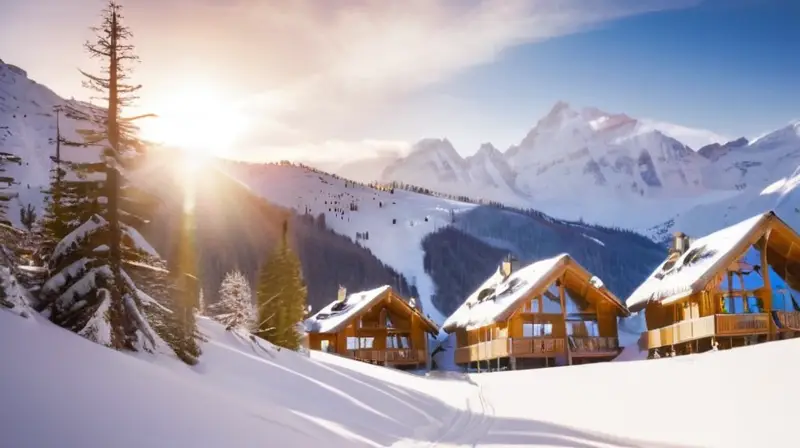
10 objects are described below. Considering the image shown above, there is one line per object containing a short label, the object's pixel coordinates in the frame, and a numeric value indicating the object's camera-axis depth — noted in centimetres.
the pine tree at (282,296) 3634
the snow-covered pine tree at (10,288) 1128
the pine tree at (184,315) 1653
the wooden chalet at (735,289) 3747
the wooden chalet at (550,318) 4406
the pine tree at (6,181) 1354
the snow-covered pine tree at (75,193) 1538
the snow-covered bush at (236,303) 3672
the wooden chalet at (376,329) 5425
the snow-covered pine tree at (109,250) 1448
